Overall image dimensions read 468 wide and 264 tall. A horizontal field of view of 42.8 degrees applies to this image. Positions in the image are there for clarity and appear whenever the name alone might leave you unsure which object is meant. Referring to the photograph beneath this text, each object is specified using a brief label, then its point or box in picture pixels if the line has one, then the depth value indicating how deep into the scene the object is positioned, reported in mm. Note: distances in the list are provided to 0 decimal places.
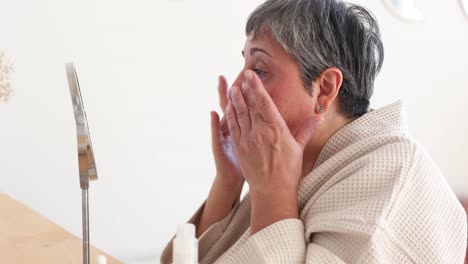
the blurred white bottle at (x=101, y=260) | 819
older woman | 845
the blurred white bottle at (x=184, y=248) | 819
